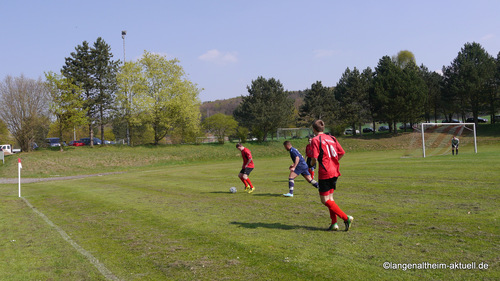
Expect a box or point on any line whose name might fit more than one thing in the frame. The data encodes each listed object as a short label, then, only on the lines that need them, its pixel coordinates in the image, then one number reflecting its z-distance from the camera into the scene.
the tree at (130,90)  54.62
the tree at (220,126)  63.62
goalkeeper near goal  33.53
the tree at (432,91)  76.88
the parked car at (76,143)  65.19
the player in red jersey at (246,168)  15.22
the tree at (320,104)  74.62
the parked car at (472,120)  85.12
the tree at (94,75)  54.12
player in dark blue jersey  13.27
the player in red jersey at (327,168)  7.45
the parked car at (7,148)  75.00
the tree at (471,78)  66.56
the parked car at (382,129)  96.57
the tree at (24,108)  45.66
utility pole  54.88
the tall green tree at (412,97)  64.12
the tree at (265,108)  64.81
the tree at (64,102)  48.19
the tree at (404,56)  103.55
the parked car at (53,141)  70.64
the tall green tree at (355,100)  72.12
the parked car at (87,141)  66.76
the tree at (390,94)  65.06
